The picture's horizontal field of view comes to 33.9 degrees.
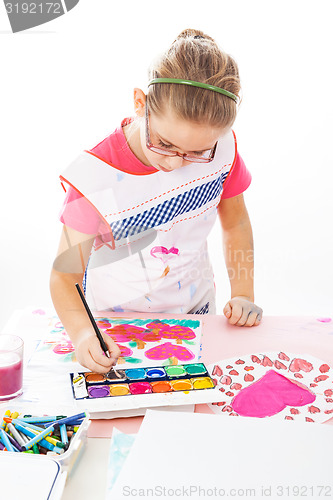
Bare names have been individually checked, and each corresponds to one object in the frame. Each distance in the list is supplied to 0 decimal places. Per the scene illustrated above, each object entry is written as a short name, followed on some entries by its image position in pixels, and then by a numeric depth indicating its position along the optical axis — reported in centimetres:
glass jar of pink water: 76
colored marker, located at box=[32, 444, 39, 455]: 64
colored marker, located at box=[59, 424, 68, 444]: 65
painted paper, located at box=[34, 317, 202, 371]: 89
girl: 84
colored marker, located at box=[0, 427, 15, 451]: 63
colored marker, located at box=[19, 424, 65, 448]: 64
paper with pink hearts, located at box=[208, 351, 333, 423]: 75
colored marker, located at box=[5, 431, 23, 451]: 64
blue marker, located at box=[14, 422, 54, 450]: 64
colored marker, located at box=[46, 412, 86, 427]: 68
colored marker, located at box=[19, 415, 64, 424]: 69
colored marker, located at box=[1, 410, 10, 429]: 67
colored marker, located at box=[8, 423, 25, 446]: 65
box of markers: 63
